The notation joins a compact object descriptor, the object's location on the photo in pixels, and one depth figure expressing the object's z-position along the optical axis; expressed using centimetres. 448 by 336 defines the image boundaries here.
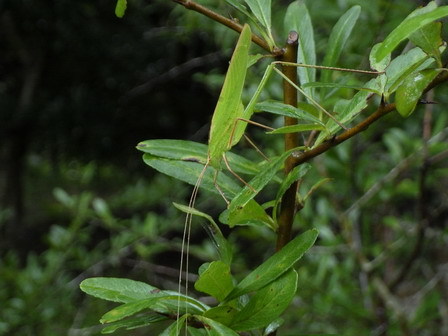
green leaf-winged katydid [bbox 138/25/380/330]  33
